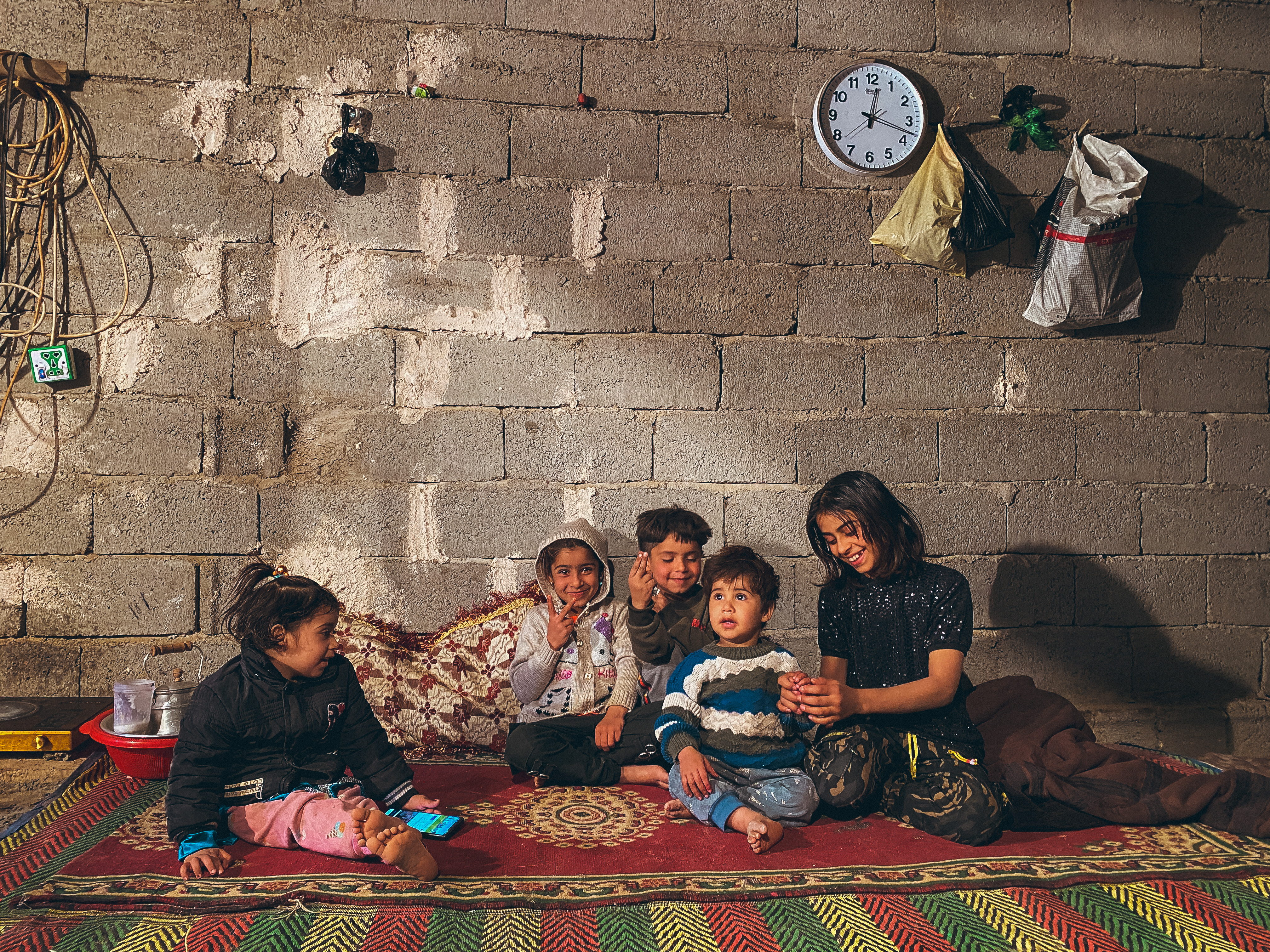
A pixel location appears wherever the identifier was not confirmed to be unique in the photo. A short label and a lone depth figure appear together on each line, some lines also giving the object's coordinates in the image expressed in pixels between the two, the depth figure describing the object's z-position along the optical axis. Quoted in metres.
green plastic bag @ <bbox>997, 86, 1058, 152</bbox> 3.61
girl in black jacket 2.19
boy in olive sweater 3.02
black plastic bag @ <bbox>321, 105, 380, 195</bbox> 3.39
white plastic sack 3.42
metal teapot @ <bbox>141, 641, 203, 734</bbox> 2.76
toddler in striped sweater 2.46
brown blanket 2.46
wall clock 3.58
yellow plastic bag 3.44
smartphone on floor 2.29
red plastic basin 2.70
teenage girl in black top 2.40
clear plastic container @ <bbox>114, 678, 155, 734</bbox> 2.74
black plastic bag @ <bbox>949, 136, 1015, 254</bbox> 3.49
